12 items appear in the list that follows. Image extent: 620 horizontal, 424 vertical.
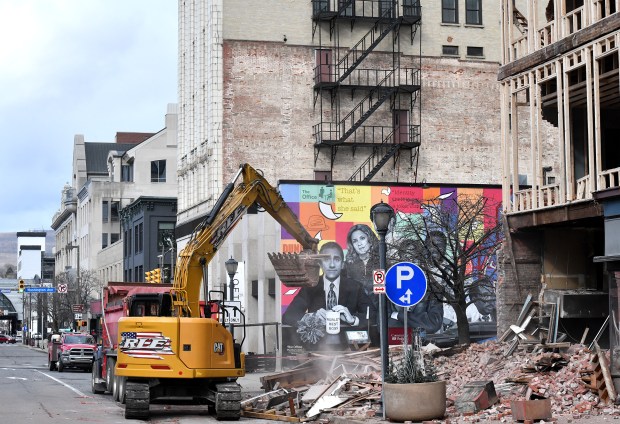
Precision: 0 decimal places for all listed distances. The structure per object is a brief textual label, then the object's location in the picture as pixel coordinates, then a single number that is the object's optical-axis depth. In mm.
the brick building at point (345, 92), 60812
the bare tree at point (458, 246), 40344
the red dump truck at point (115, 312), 27203
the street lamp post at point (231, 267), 38438
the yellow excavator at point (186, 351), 24156
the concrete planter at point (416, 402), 20766
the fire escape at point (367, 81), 61438
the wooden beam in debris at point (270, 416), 23609
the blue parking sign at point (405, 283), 20531
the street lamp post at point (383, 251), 22611
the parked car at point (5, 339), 145388
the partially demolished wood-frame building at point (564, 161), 27156
